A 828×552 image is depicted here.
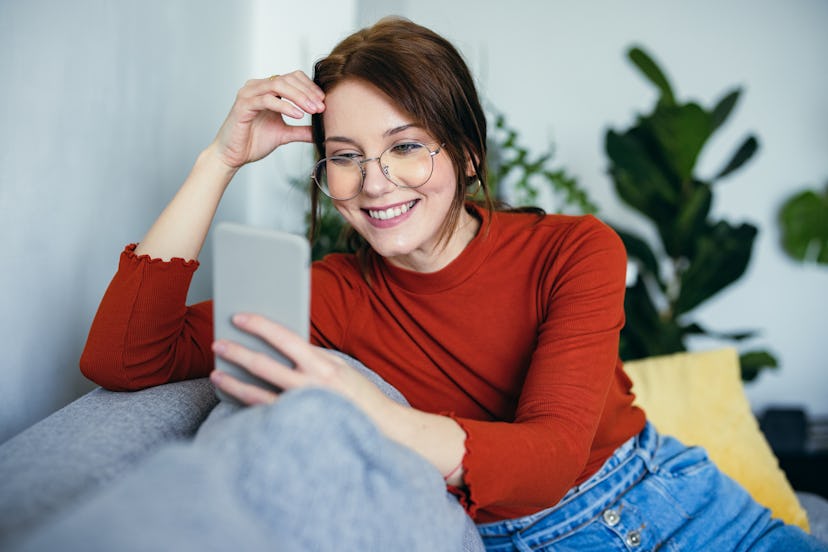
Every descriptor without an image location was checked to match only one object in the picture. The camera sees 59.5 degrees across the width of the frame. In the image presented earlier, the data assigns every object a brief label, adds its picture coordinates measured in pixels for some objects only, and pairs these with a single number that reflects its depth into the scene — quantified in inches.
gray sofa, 27.9
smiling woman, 44.2
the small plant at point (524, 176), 83.1
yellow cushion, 68.0
